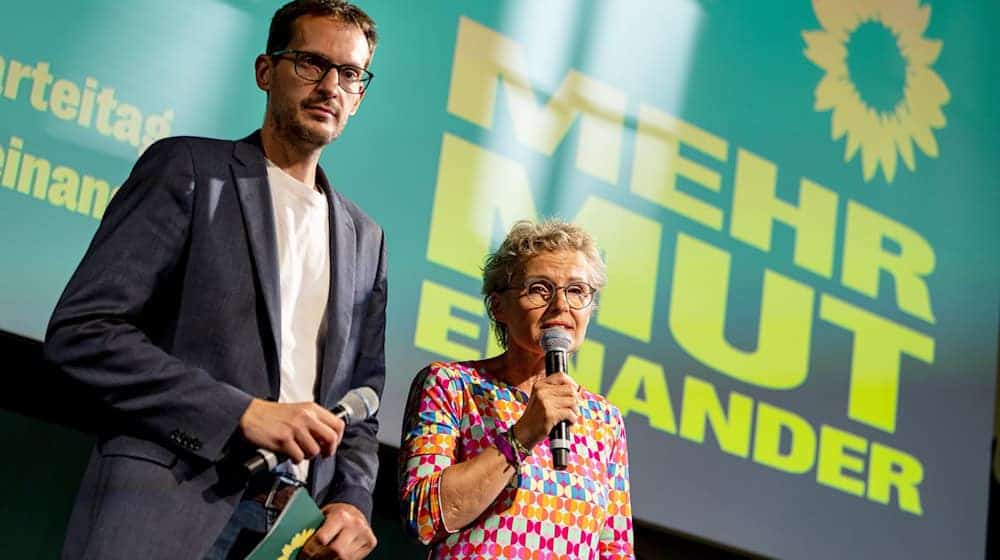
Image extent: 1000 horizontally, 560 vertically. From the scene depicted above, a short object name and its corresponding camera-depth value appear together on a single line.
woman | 2.35
